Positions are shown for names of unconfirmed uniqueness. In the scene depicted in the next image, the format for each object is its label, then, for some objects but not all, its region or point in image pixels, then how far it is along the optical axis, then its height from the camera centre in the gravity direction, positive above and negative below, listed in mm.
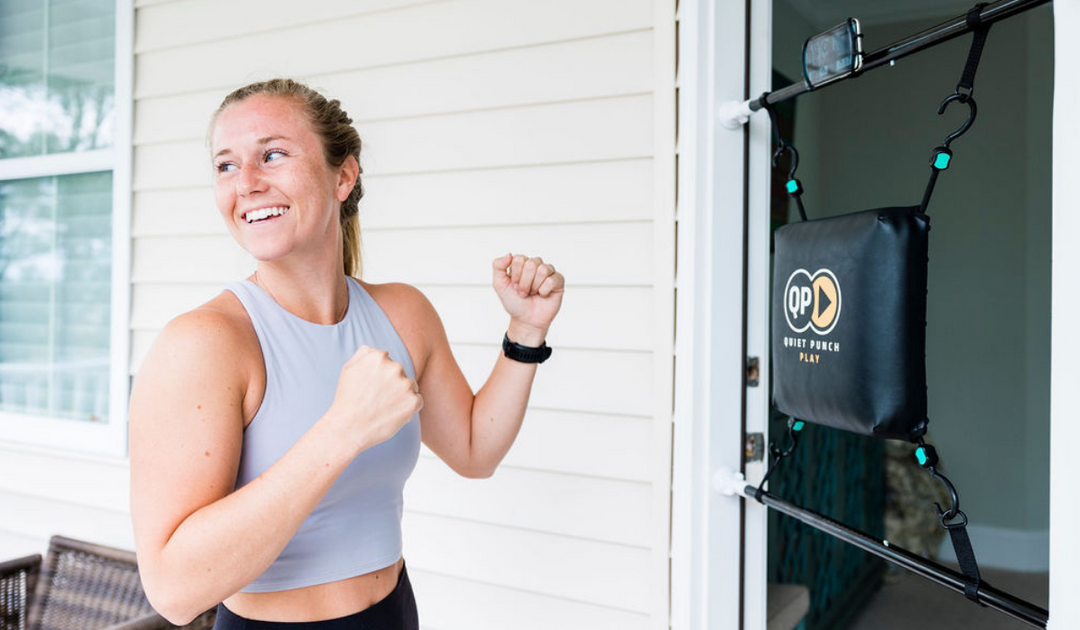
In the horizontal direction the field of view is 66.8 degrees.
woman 943 -105
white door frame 1614 +38
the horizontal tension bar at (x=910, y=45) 971 +400
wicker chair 2154 -724
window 2564 +331
